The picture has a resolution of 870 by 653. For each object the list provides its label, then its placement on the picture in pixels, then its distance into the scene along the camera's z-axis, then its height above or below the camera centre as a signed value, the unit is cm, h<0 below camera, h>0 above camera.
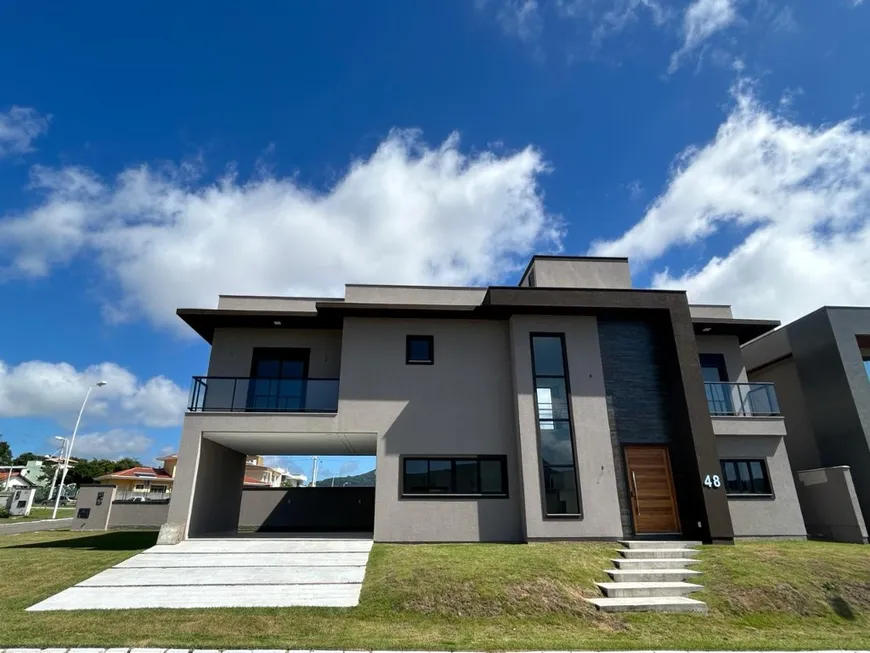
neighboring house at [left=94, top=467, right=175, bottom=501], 2791 +126
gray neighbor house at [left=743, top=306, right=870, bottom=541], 1225 +255
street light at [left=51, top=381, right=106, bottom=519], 2955 +316
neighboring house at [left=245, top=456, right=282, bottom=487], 4471 +274
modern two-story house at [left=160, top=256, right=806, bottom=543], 1088 +210
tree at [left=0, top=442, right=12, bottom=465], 6456 +630
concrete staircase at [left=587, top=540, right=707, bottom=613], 693 -122
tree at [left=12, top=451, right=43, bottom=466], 7506 +673
